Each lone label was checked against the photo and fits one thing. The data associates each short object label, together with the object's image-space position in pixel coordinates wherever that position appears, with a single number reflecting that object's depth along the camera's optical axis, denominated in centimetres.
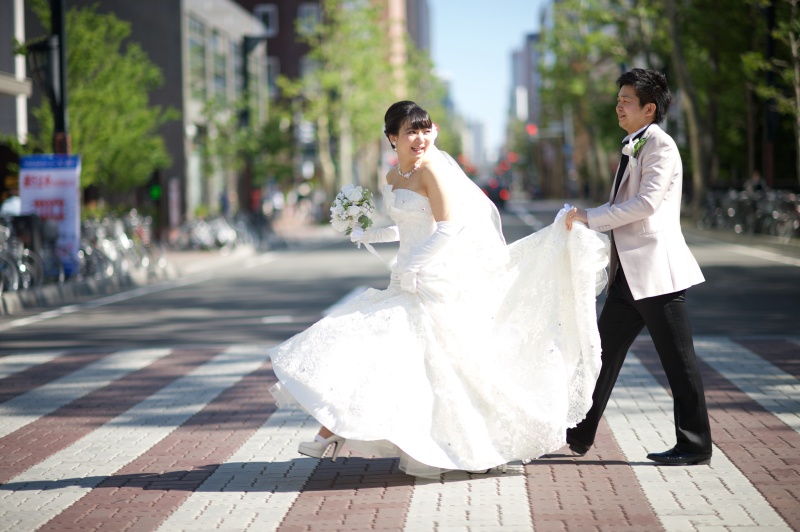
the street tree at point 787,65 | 2309
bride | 455
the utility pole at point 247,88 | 3089
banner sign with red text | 1631
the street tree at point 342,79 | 4406
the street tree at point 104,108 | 1931
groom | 477
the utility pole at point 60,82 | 1659
